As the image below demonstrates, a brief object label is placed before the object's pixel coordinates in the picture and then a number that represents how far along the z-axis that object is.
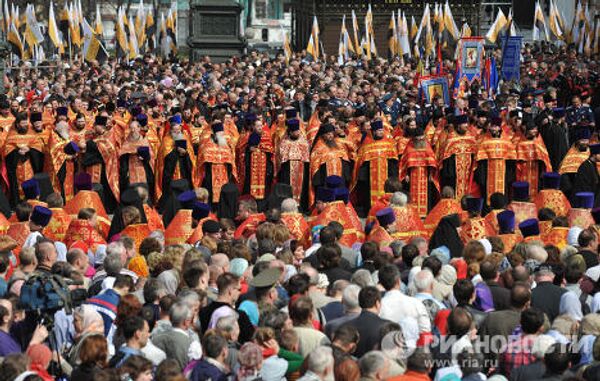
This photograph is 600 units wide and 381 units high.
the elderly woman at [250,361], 10.12
